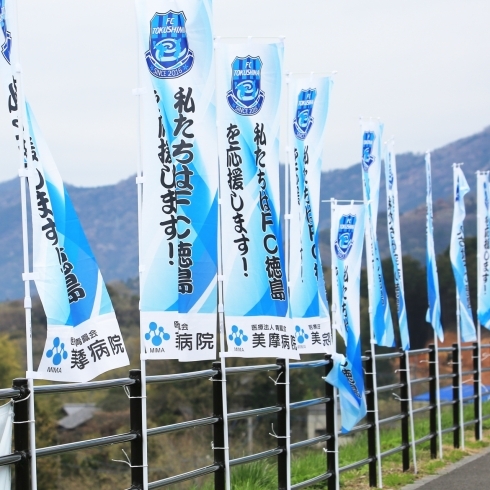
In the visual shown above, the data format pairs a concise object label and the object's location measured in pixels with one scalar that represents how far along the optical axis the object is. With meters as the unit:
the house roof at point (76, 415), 68.69
